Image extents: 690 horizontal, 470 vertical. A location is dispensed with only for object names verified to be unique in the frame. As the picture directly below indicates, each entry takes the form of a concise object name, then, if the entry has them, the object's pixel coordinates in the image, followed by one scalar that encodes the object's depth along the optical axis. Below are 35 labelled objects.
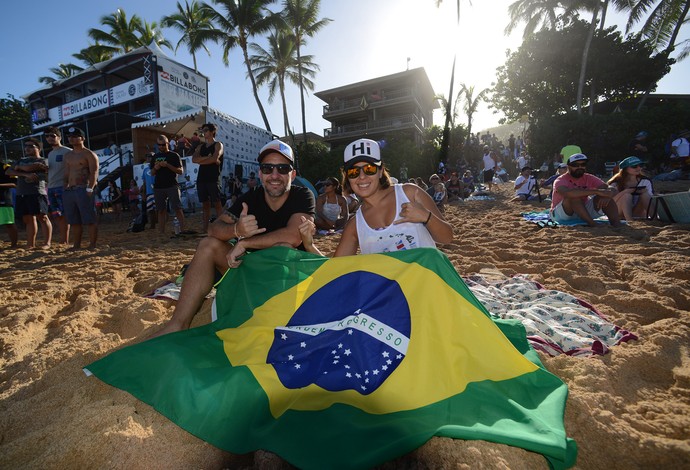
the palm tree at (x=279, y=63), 23.72
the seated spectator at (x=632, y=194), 5.72
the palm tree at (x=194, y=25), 21.52
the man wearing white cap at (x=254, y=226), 2.25
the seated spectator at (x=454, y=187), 12.70
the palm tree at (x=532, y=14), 20.88
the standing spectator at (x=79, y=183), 5.09
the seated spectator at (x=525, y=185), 10.20
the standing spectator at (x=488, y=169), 14.10
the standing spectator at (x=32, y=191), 5.46
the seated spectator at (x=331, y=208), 6.65
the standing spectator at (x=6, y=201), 5.68
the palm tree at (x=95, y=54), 26.17
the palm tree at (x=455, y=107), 28.58
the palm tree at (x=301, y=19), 22.00
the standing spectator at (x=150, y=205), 8.15
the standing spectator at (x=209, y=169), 6.04
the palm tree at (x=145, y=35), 24.99
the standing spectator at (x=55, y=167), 5.36
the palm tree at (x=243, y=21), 20.78
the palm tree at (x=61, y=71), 30.28
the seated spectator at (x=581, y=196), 5.24
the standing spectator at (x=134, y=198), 11.74
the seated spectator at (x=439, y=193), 9.84
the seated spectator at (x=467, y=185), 13.51
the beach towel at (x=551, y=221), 5.57
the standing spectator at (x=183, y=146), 13.51
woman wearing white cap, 2.35
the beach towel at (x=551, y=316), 1.96
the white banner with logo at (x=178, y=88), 18.77
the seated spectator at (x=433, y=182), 10.38
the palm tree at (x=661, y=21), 18.75
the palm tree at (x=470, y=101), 29.59
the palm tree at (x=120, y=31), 24.50
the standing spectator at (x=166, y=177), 6.21
